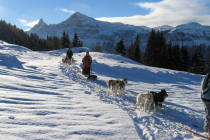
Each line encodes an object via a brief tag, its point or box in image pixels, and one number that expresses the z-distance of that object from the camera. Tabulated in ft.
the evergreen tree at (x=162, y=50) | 102.86
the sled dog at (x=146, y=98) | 13.75
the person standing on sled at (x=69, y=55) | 44.75
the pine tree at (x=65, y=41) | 155.33
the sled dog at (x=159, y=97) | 14.12
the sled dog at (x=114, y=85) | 19.73
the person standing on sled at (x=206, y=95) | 10.46
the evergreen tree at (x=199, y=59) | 96.49
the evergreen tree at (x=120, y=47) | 120.06
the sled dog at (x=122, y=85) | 19.93
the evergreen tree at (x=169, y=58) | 100.68
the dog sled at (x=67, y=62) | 43.98
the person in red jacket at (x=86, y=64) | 32.13
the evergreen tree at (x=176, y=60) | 100.58
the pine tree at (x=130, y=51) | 140.87
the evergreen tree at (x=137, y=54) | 122.72
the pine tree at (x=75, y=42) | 153.69
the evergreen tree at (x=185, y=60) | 102.83
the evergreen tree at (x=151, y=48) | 108.17
